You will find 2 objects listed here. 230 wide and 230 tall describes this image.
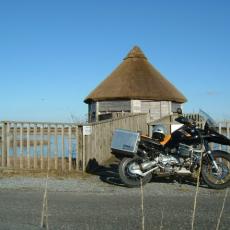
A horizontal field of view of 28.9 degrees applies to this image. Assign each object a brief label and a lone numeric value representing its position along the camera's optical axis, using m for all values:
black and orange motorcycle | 8.97
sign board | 11.75
